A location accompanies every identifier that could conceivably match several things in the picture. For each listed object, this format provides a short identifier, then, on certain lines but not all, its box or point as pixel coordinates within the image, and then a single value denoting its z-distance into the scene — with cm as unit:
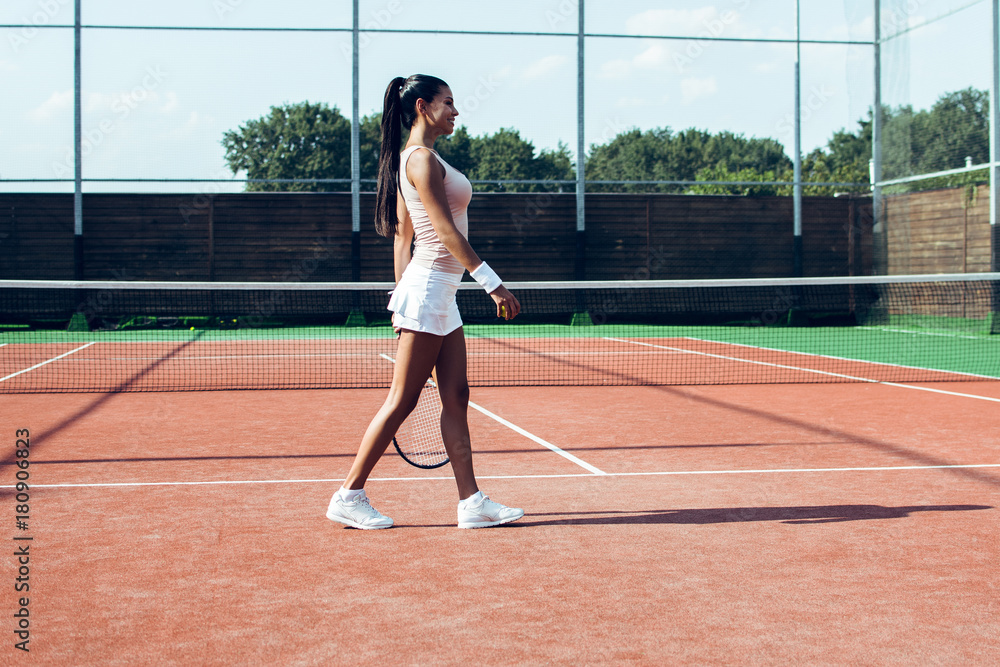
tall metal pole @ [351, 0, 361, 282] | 1970
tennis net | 1091
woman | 398
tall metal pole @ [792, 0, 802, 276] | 2091
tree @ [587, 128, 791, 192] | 7612
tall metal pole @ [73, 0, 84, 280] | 1906
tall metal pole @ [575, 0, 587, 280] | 2055
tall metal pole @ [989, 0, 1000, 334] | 1636
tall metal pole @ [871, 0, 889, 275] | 1991
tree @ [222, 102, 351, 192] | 5809
